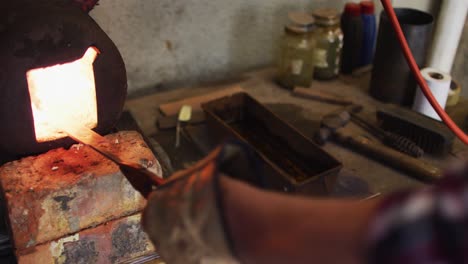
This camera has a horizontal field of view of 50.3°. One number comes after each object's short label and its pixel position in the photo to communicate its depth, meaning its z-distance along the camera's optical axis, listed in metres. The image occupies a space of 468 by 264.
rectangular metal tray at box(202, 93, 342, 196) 1.21
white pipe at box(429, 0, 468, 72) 1.95
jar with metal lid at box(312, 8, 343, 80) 1.79
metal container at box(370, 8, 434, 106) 1.65
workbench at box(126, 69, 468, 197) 1.40
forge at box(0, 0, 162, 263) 1.02
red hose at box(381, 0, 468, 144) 1.52
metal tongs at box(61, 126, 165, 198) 0.82
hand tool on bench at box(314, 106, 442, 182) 1.40
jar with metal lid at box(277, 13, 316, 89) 1.71
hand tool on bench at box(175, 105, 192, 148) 1.61
